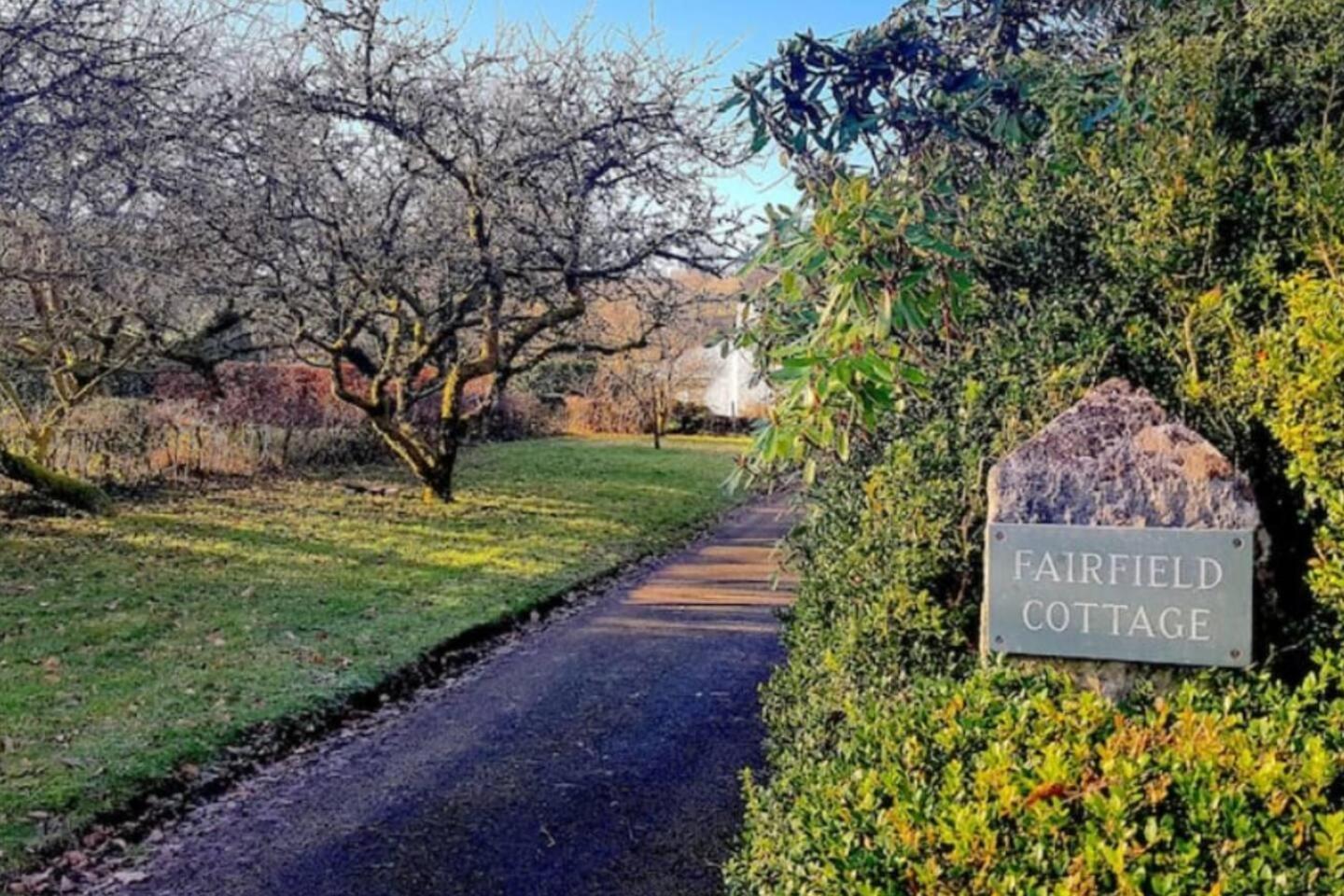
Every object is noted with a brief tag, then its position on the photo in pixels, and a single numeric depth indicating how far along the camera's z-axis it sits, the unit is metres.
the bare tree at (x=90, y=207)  5.31
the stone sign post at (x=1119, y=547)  1.91
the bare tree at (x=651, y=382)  24.70
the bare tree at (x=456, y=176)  9.27
